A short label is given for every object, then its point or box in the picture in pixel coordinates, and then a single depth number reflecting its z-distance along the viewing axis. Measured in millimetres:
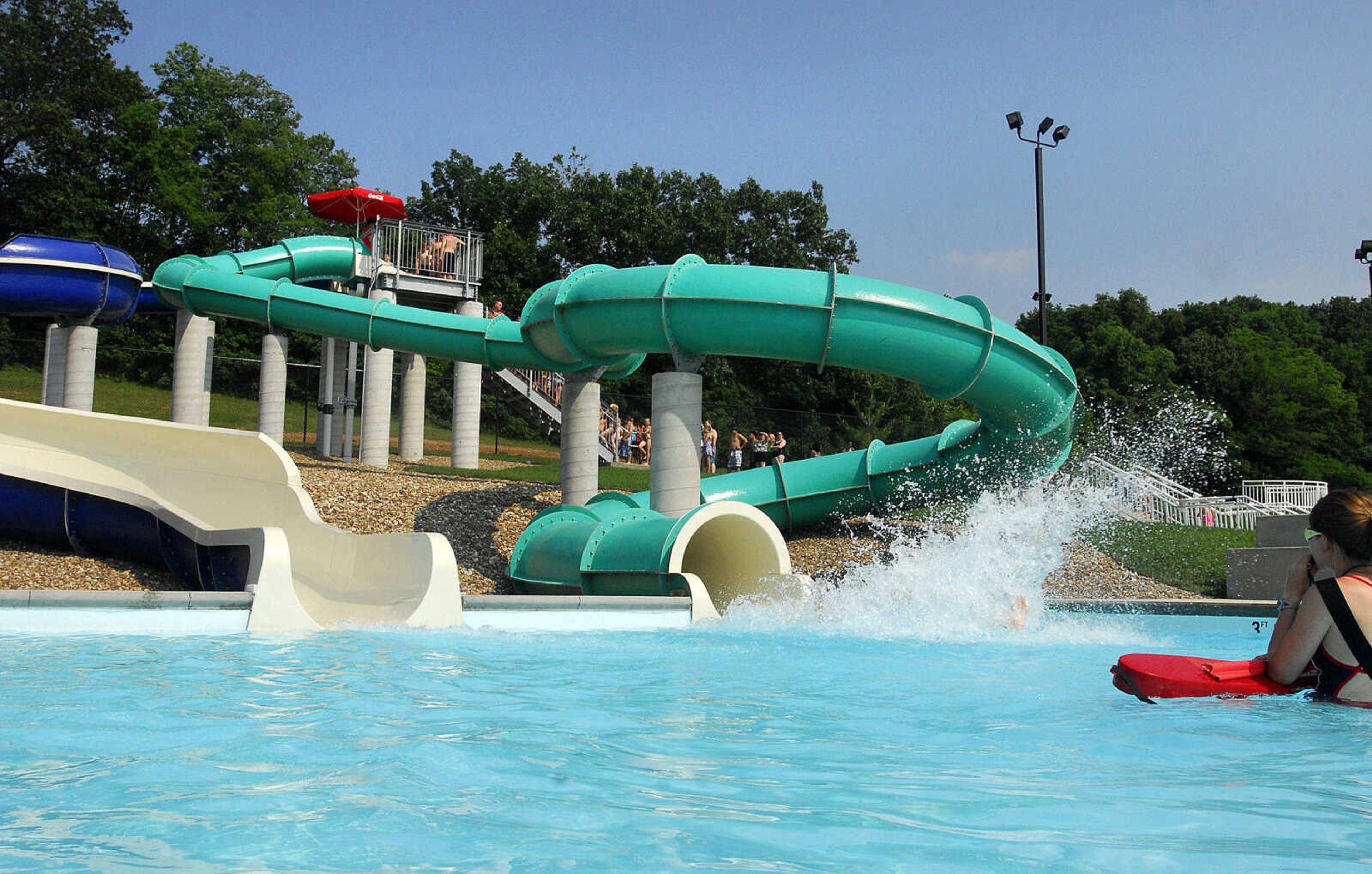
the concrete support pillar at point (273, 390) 20078
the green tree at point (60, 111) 33688
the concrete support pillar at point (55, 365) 18500
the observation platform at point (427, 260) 20297
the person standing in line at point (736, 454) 21734
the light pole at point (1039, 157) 20359
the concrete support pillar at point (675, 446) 11555
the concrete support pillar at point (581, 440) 13258
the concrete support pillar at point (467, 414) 20016
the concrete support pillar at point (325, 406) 20516
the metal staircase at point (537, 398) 24234
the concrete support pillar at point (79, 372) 17859
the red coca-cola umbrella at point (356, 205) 20984
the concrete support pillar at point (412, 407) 20812
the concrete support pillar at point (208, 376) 19328
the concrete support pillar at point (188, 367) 18953
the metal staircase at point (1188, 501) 21094
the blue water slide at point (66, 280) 17250
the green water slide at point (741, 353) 10820
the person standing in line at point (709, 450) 21578
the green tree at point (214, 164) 35375
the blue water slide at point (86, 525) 11555
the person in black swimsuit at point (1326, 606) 4035
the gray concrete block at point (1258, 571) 12688
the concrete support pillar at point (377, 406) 18688
